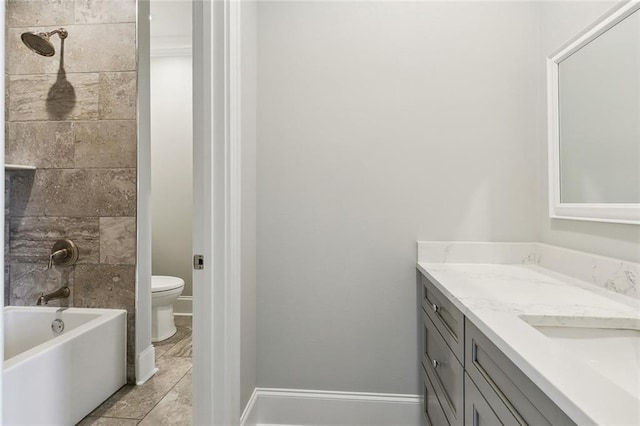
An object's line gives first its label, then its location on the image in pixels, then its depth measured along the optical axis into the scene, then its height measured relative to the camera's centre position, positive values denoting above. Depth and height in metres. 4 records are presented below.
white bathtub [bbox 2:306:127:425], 1.41 -0.72
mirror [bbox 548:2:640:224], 1.13 +0.35
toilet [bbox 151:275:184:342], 2.58 -0.71
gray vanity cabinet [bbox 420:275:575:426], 0.66 -0.43
